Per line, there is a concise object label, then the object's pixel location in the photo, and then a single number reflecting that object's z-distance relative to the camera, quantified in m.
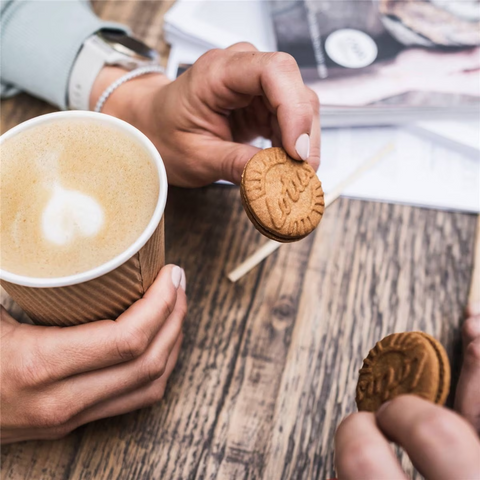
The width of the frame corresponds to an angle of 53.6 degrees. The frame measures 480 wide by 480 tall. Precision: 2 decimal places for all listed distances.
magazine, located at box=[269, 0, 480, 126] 0.91
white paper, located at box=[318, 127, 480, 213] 0.88
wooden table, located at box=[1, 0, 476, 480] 0.67
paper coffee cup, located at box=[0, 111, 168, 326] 0.45
